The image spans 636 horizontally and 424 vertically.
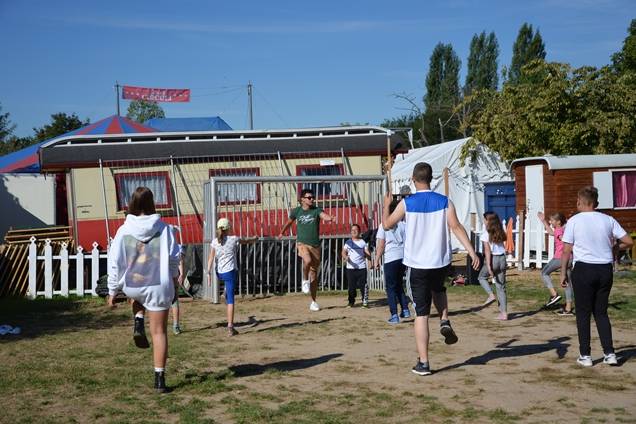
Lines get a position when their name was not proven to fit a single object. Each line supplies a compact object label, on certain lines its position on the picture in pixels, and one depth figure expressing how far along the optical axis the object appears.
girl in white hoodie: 6.79
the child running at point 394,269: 10.84
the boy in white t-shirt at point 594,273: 7.66
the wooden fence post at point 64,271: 14.30
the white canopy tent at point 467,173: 23.84
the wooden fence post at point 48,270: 14.28
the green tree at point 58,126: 48.87
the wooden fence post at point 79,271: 14.25
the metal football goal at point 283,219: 14.40
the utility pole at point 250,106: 43.53
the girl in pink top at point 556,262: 11.31
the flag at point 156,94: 39.50
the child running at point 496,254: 10.84
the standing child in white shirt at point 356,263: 12.49
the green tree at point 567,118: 23.08
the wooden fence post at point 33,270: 14.23
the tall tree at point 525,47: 57.47
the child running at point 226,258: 10.07
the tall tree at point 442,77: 62.78
